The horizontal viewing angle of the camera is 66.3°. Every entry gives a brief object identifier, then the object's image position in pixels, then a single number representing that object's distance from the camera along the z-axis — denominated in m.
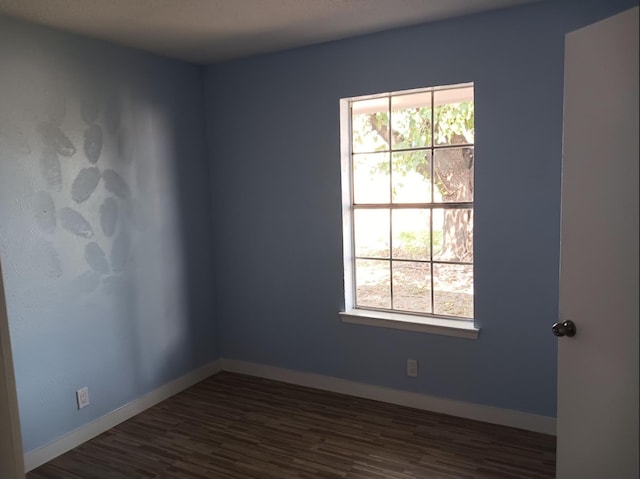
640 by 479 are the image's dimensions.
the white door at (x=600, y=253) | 1.67
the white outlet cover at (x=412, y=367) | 3.21
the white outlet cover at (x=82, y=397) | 2.93
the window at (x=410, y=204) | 3.06
